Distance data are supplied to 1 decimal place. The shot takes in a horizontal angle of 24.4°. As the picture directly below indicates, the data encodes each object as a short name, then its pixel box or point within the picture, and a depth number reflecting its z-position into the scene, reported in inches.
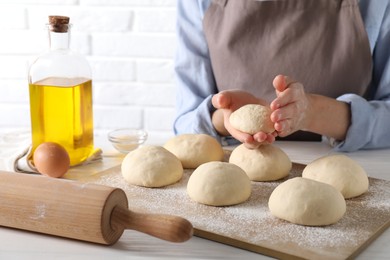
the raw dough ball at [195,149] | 50.6
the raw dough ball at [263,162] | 48.4
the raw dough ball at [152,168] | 47.4
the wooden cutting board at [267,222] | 40.5
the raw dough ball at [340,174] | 46.1
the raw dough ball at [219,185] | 44.9
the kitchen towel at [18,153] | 49.8
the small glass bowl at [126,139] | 54.1
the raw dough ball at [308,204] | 42.7
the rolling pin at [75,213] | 39.5
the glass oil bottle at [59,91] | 49.3
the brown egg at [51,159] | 48.1
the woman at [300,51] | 58.8
